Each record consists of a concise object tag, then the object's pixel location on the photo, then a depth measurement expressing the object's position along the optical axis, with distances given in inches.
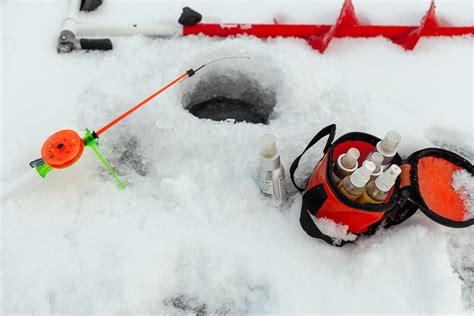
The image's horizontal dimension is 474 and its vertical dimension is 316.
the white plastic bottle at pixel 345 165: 50.8
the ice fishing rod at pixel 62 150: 58.0
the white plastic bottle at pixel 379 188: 47.6
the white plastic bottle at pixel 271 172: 55.1
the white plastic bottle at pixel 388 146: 51.2
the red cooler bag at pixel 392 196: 52.3
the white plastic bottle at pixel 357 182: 46.7
